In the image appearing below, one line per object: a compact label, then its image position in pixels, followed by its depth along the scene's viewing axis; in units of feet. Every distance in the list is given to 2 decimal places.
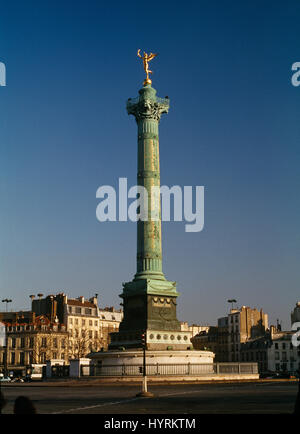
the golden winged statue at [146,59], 214.90
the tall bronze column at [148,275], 183.52
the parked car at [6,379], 232.41
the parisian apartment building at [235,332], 368.27
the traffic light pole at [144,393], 97.76
